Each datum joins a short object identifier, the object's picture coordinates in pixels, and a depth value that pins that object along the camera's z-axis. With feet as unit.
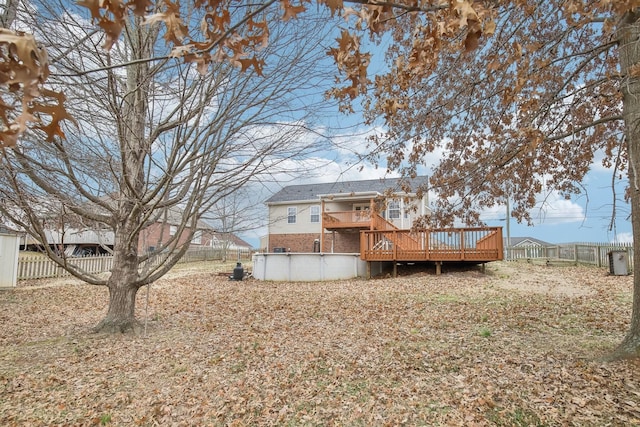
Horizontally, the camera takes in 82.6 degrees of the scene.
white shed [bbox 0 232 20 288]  41.16
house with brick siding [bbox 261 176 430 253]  63.93
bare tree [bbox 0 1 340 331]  15.07
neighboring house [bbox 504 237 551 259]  71.92
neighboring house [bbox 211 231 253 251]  83.91
